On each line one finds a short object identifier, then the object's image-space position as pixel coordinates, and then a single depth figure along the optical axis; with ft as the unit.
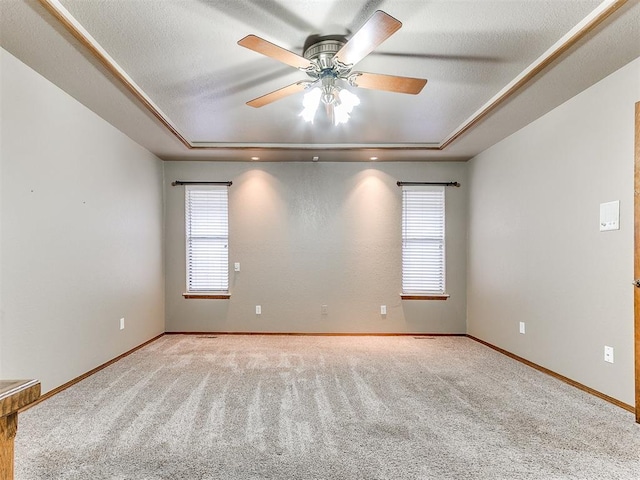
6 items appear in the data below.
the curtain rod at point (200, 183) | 18.40
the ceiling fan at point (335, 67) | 6.82
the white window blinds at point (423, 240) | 18.40
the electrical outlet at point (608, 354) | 9.70
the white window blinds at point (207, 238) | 18.44
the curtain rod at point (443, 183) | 18.40
